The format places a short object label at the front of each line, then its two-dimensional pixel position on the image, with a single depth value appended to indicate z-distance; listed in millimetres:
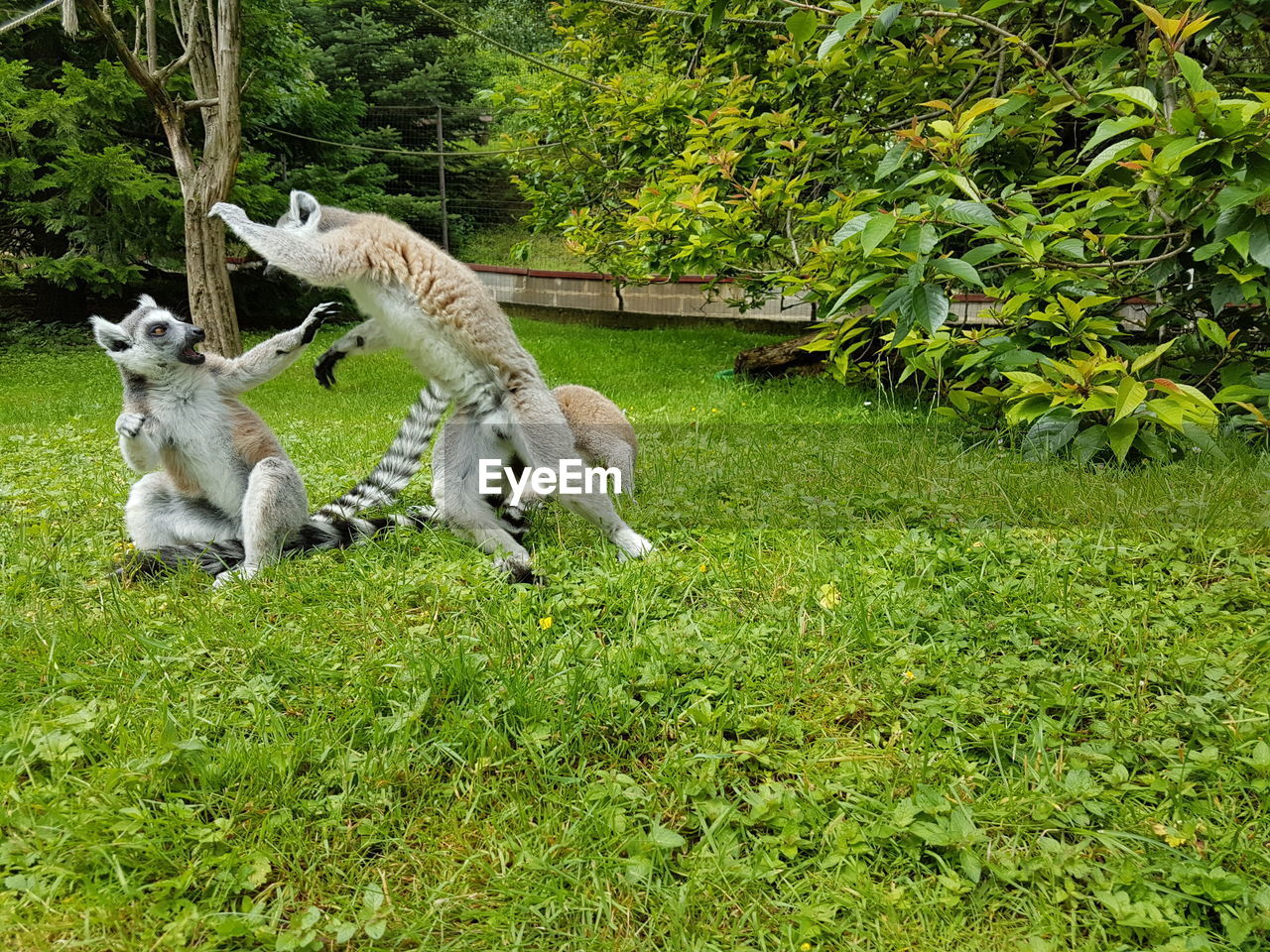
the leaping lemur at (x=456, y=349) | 2848
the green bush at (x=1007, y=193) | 2838
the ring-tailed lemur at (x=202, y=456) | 2771
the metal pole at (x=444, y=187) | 14469
